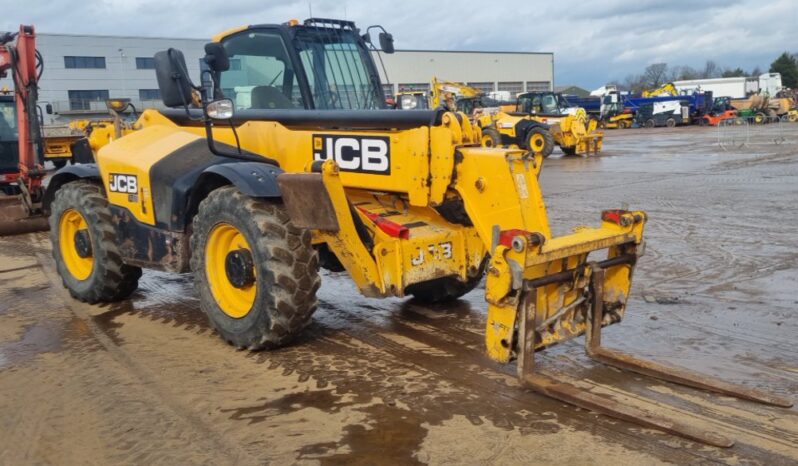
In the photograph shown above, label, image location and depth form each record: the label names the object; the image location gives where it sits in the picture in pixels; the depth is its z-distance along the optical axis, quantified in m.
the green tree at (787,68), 73.62
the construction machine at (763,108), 43.00
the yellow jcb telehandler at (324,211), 4.29
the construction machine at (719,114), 42.25
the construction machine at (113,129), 7.25
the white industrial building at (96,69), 53.41
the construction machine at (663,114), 42.81
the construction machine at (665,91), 46.94
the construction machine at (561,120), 23.81
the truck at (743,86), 62.62
